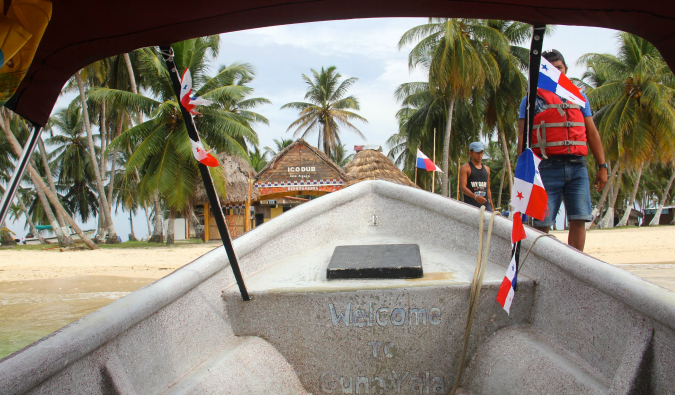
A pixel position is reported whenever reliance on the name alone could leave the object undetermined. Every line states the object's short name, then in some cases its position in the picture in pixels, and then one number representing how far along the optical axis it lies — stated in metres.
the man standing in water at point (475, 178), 4.71
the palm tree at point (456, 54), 20.06
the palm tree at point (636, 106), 18.94
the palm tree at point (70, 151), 30.32
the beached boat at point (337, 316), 1.18
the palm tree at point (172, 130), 15.55
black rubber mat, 1.95
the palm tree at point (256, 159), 31.34
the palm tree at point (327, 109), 29.03
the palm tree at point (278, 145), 36.41
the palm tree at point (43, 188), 12.76
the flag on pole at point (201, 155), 1.47
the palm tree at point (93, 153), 17.12
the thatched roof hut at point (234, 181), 18.44
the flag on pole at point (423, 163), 7.71
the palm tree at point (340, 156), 30.97
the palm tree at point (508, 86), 22.98
